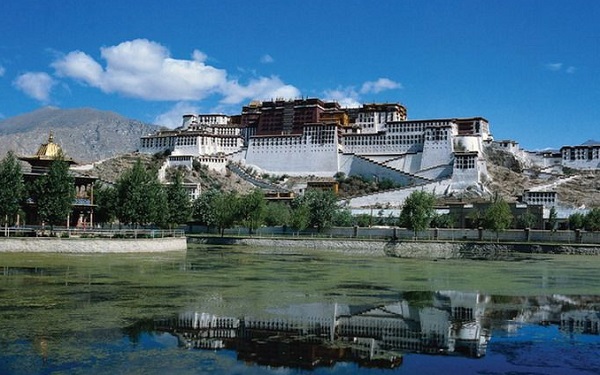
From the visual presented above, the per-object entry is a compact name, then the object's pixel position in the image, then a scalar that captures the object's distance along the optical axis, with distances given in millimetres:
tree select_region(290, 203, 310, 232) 63166
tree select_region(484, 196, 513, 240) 57438
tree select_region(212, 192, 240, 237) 62822
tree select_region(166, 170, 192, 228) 57594
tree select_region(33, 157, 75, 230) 40750
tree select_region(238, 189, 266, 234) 62500
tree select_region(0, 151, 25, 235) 40094
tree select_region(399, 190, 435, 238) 58406
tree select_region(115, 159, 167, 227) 46500
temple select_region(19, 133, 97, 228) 44781
